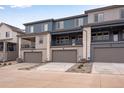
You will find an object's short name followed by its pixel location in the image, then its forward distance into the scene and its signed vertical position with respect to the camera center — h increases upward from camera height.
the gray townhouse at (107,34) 12.09 +2.01
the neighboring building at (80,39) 12.44 +1.41
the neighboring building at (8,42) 18.25 +1.30
